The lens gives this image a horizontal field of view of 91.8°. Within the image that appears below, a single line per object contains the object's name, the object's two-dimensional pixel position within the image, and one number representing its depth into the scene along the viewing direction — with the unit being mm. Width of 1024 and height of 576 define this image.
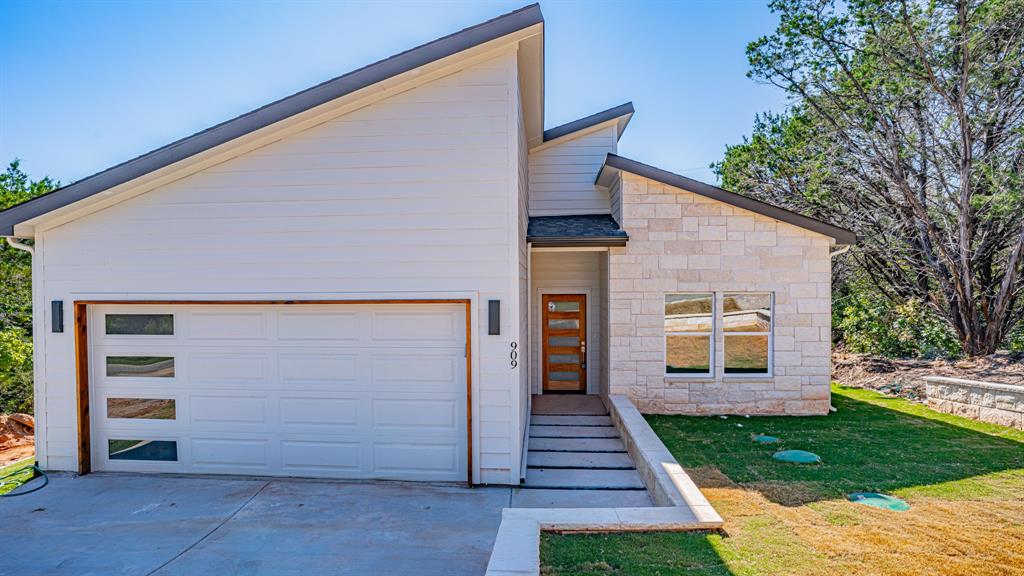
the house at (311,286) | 6016
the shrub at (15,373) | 9547
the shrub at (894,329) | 13188
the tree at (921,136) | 10547
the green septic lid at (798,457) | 6499
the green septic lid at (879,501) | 5016
